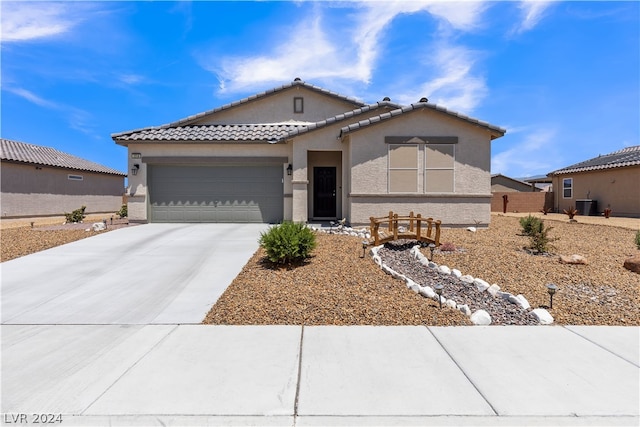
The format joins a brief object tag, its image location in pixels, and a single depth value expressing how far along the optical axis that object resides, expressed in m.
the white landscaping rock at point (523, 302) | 4.84
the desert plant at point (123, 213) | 15.70
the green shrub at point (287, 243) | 6.60
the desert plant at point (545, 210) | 22.68
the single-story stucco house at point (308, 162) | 11.56
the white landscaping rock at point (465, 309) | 4.69
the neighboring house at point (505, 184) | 35.77
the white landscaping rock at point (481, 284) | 5.50
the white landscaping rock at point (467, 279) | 5.80
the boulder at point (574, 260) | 6.95
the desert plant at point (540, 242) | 7.93
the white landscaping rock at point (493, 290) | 5.34
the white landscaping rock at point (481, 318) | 4.46
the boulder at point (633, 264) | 6.54
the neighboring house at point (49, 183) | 16.98
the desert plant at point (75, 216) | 14.51
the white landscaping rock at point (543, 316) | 4.46
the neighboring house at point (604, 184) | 18.94
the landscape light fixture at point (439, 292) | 4.82
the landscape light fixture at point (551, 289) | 4.71
